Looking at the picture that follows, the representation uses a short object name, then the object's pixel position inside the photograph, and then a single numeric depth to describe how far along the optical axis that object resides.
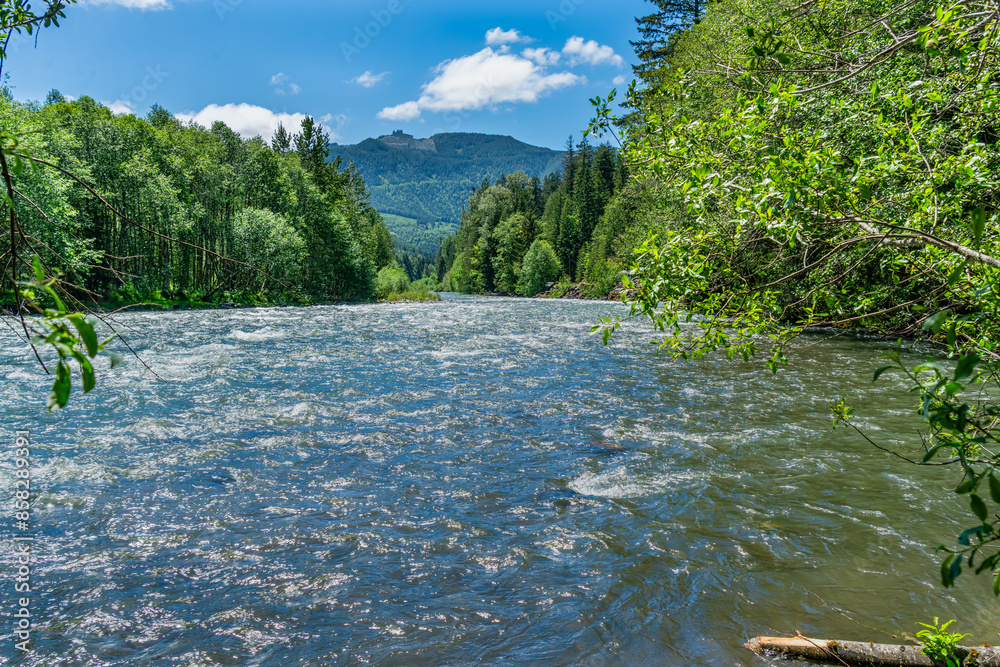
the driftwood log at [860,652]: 3.38
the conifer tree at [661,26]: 47.03
